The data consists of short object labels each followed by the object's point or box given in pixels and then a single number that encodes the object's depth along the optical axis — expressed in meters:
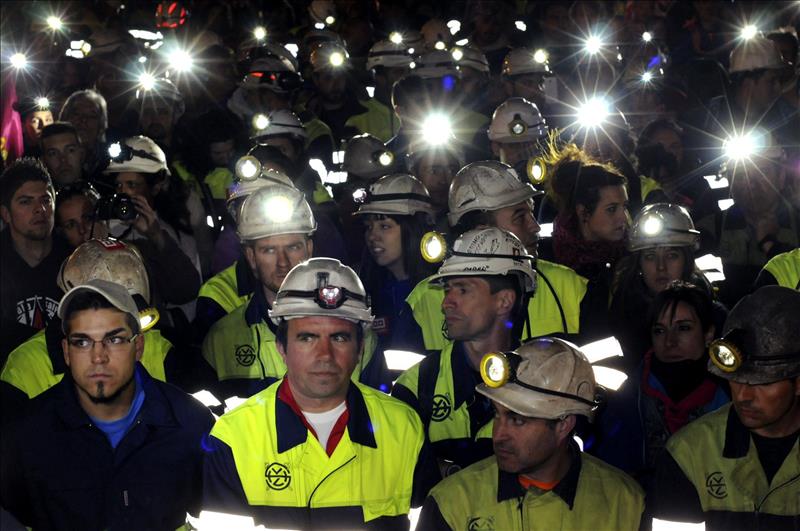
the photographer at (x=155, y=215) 7.89
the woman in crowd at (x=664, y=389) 6.32
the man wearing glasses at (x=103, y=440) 5.35
